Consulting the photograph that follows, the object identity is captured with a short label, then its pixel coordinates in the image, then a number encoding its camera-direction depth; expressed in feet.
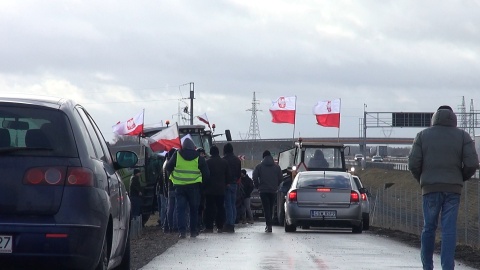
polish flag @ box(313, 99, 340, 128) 211.41
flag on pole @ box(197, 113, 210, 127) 166.56
